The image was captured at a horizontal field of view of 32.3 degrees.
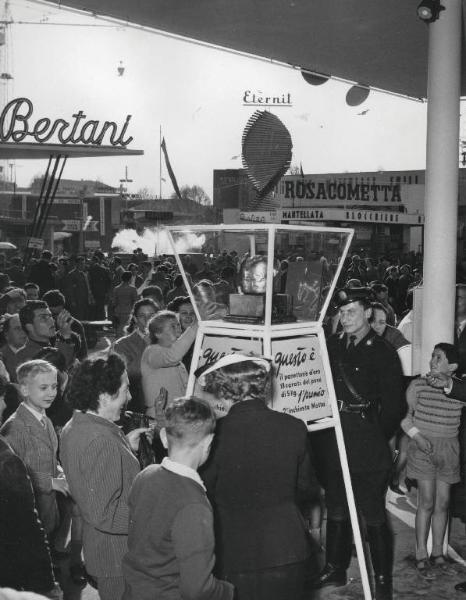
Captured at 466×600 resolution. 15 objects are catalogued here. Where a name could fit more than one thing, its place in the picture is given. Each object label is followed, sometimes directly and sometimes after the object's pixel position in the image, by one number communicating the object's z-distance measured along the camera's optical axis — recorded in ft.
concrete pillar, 22.99
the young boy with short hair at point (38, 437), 16.01
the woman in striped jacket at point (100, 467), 12.34
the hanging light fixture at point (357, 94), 47.65
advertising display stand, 14.82
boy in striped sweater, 18.71
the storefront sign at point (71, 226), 185.26
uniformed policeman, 17.25
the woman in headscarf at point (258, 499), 11.67
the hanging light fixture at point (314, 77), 43.98
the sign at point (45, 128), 75.76
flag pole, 108.82
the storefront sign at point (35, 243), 66.90
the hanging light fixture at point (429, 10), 22.03
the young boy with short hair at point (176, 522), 9.62
